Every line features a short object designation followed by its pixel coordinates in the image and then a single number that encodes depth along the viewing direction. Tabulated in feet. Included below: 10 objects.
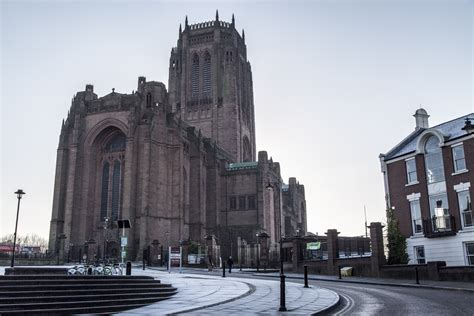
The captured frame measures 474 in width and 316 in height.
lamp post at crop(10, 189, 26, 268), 94.32
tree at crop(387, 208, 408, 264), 95.25
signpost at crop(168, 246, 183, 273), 120.78
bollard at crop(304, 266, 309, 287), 71.72
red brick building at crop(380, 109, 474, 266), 86.48
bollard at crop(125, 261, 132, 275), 76.78
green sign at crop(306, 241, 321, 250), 124.67
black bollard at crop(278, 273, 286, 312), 44.47
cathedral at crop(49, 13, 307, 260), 182.19
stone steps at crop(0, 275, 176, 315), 43.83
